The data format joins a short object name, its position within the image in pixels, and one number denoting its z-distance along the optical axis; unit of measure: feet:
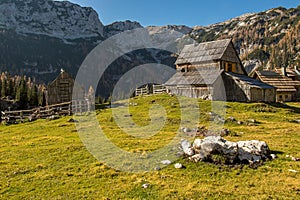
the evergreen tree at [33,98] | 324.15
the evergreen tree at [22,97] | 307.95
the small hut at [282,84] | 232.14
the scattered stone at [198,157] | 54.80
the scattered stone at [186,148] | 57.88
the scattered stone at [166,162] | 55.48
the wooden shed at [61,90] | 168.86
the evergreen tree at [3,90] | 337.60
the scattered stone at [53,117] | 125.62
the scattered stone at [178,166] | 52.87
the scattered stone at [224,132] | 80.64
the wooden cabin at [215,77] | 154.61
